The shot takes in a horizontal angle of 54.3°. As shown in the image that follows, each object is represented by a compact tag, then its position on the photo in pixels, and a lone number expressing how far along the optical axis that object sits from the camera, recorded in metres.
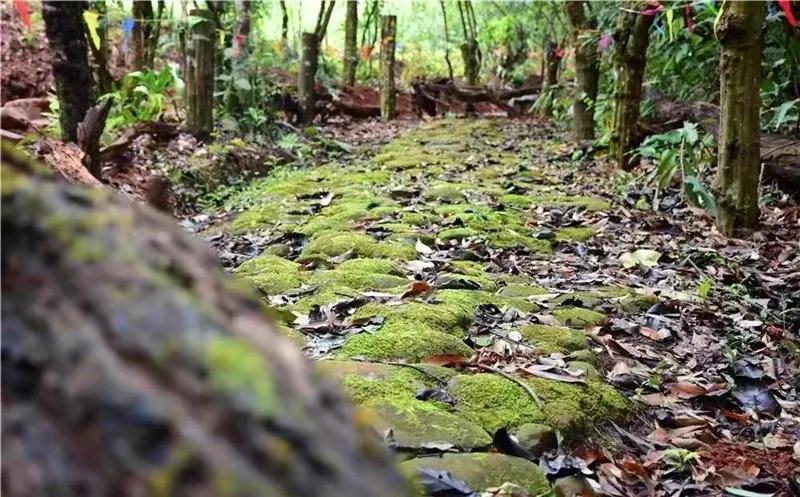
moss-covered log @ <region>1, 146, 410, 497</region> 0.43
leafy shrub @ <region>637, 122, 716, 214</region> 4.27
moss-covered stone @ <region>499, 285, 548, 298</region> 2.89
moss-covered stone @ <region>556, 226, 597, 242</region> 3.93
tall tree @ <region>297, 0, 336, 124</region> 9.22
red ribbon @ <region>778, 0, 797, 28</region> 3.45
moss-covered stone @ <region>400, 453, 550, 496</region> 1.44
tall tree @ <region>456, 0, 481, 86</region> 16.19
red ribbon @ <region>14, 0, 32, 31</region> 4.19
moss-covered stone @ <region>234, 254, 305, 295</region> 2.80
